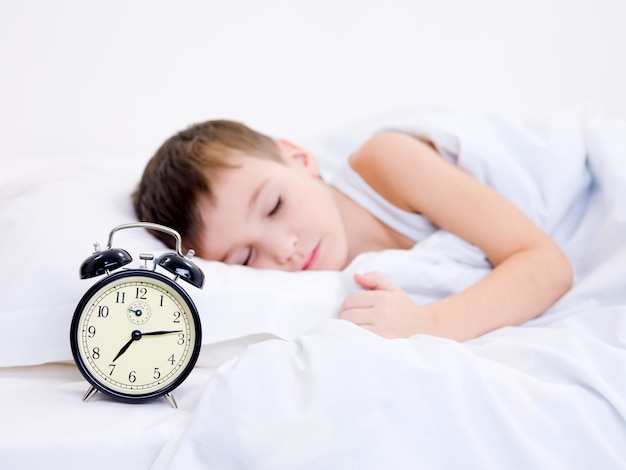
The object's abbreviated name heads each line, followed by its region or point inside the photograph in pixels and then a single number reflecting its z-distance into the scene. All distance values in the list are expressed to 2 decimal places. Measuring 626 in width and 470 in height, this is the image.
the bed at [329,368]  0.92
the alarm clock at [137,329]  1.04
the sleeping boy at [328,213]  1.46
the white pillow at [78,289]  1.22
